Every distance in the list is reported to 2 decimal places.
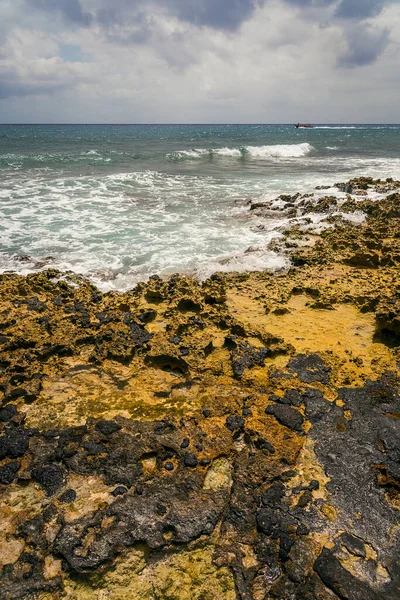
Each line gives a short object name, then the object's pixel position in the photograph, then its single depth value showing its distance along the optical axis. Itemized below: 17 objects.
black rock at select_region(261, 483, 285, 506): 3.85
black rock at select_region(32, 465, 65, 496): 4.01
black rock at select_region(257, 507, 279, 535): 3.59
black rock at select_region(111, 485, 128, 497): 3.94
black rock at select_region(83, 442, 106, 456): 4.41
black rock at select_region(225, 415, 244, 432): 4.77
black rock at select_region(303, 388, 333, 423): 4.99
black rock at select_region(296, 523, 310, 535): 3.55
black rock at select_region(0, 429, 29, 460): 4.40
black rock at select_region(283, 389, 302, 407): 5.21
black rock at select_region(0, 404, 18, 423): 4.93
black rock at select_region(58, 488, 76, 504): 3.86
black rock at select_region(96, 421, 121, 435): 4.68
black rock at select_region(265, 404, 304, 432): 4.81
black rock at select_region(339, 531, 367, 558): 3.39
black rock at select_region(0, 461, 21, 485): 4.10
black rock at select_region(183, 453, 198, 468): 4.27
